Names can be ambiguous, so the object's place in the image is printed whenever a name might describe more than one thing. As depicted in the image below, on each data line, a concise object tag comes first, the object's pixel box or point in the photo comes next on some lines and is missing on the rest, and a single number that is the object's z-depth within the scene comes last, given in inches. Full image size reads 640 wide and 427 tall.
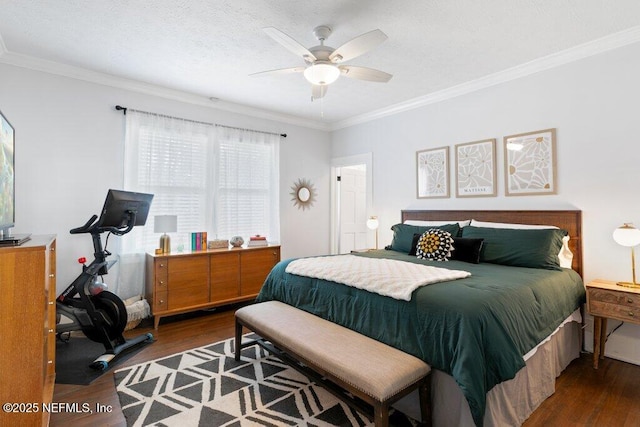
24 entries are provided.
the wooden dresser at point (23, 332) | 56.1
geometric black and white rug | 74.0
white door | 219.5
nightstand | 90.8
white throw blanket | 77.4
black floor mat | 92.8
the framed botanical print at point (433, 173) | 154.7
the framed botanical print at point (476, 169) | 138.0
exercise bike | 104.6
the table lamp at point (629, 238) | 94.2
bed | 63.0
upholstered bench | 59.1
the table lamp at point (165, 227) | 139.6
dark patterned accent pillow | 119.6
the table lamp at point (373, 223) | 178.5
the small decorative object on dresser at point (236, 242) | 160.9
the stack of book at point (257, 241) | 167.8
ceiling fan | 81.0
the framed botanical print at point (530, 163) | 120.7
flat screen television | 69.3
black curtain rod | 136.7
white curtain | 141.3
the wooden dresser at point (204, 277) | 133.2
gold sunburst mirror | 198.7
